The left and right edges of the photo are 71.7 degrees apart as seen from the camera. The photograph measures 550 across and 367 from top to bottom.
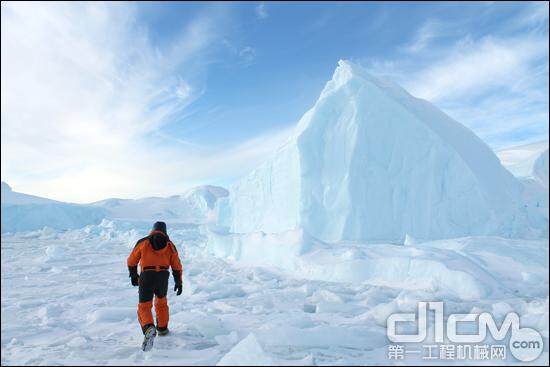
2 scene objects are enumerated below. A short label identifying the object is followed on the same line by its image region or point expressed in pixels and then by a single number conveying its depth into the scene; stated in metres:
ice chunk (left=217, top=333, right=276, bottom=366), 2.81
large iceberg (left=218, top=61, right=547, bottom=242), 10.55
